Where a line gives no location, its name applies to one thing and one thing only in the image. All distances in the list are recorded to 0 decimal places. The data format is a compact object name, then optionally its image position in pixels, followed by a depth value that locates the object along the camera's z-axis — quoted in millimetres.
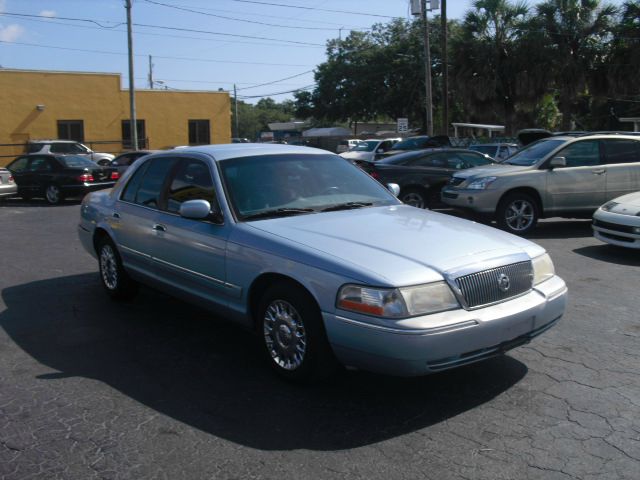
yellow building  30969
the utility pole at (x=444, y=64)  26203
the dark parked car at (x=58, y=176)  17203
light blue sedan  3852
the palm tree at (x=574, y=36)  26562
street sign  27938
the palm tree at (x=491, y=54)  27531
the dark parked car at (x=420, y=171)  13102
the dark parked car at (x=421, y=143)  21375
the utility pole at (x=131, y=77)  27578
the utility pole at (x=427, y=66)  25953
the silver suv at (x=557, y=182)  10805
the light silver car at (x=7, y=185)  17016
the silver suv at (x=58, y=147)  24125
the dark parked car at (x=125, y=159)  19219
